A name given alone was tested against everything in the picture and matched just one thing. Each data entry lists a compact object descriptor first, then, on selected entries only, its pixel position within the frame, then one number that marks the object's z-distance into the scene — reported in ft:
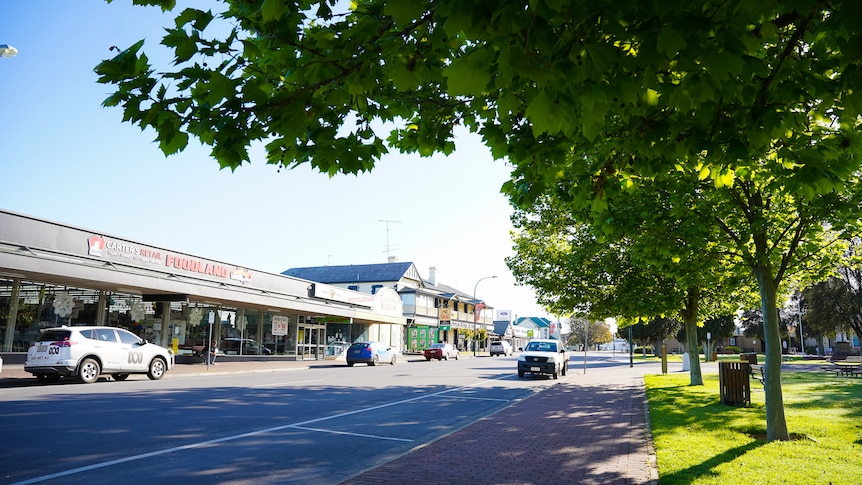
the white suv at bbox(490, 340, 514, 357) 195.62
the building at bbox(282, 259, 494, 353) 198.70
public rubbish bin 43.80
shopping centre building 62.23
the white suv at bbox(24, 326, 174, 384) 51.72
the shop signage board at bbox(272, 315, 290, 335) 116.67
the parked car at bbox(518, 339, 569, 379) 79.05
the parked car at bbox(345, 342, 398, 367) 105.70
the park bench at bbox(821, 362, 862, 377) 76.20
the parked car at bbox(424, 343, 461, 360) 145.48
